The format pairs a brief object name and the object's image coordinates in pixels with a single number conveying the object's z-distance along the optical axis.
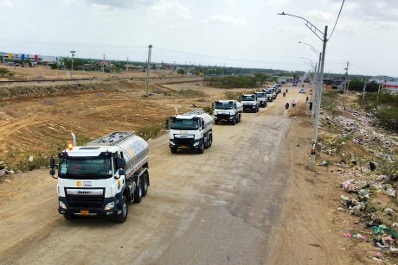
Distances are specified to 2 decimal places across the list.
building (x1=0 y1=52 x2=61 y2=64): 163.69
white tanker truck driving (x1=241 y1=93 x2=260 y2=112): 59.83
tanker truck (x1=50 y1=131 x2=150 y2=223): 13.36
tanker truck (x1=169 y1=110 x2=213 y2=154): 27.55
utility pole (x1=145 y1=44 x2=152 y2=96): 70.75
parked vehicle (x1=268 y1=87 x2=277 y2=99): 89.65
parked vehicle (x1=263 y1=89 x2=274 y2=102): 84.62
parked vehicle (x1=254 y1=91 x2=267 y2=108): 69.94
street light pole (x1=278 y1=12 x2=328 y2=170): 25.44
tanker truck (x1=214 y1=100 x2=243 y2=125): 44.03
